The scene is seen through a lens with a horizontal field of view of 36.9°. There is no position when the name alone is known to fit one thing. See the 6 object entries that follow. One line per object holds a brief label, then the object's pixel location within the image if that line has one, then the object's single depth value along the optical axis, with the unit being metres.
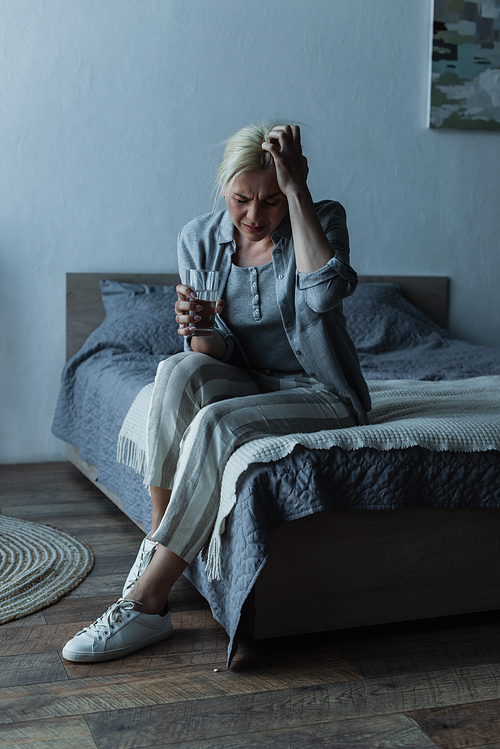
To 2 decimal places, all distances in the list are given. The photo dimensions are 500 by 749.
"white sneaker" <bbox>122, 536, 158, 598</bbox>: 1.53
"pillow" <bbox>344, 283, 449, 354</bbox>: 3.11
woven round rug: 1.65
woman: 1.41
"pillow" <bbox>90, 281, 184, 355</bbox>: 2.78
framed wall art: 3.45
